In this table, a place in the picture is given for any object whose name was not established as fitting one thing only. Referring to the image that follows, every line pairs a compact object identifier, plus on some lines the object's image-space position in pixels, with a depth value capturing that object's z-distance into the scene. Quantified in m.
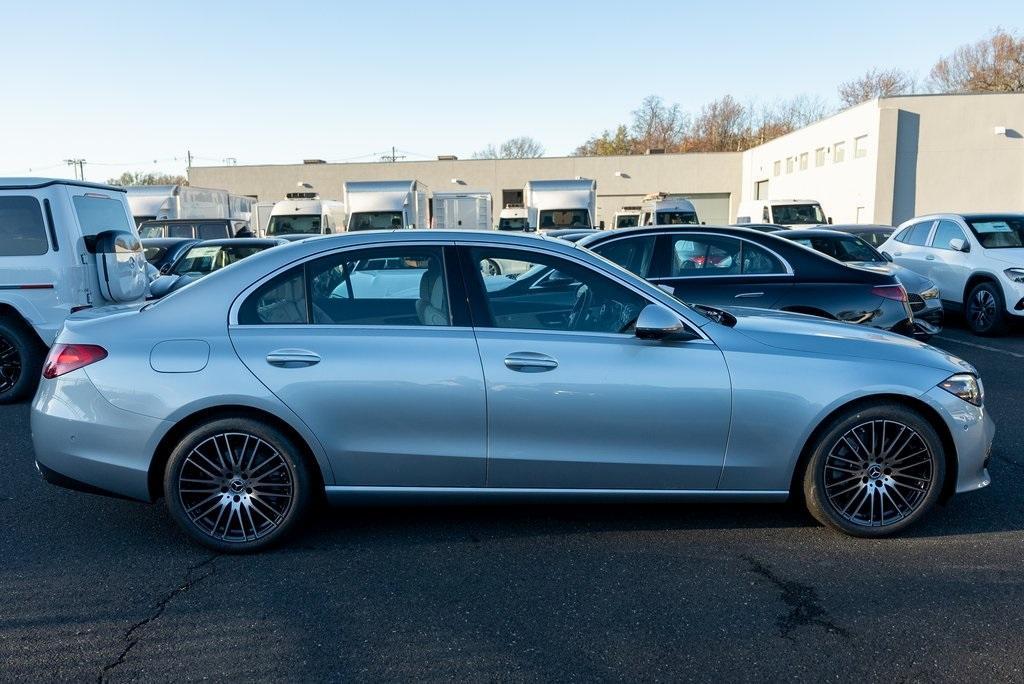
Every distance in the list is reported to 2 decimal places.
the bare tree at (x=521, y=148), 88.66
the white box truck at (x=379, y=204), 20.05
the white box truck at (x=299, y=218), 21.05
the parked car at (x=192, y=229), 17.02
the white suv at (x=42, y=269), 7.28
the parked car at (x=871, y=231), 16.71
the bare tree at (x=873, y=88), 66.38
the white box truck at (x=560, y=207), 21.81
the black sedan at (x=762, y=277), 7.25
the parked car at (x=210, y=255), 11.73
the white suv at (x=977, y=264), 10.59
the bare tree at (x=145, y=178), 79.69
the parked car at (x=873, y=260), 9.91
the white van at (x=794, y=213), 21.67
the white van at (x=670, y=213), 22.47
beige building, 30.09
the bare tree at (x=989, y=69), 51.19
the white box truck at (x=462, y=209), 22.72
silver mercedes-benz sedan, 3.90
